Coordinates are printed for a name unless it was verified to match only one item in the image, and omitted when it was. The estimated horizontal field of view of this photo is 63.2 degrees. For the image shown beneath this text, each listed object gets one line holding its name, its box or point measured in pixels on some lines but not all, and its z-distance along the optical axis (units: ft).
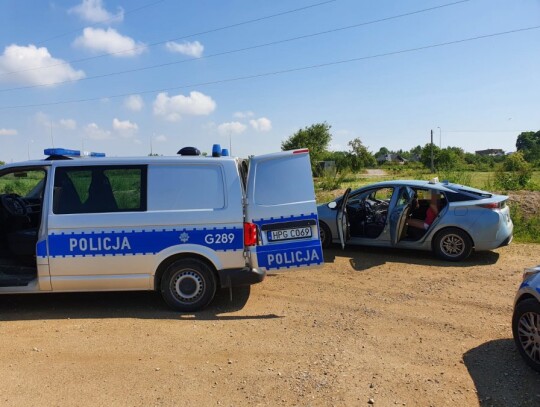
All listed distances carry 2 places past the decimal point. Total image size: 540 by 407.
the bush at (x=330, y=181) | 79.71
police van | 17.20
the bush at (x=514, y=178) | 54.34
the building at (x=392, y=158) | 347.77
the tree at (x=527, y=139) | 398.05
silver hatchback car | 25.22
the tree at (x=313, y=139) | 201.46
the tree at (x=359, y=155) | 181.57
